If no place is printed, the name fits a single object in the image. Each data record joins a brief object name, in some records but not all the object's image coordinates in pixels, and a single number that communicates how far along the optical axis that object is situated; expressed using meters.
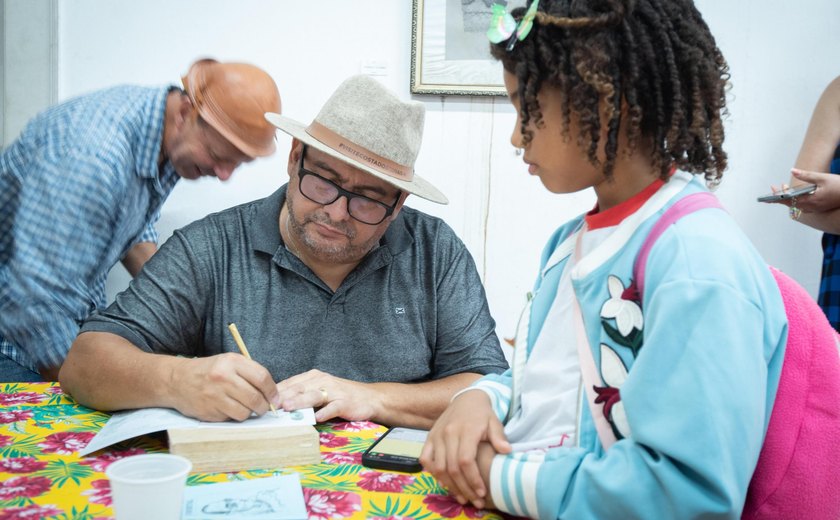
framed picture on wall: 2.24
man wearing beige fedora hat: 1.61
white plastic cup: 0.72
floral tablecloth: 0.86
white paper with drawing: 0.83
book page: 1.05
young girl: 0.70
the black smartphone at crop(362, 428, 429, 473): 1.01
